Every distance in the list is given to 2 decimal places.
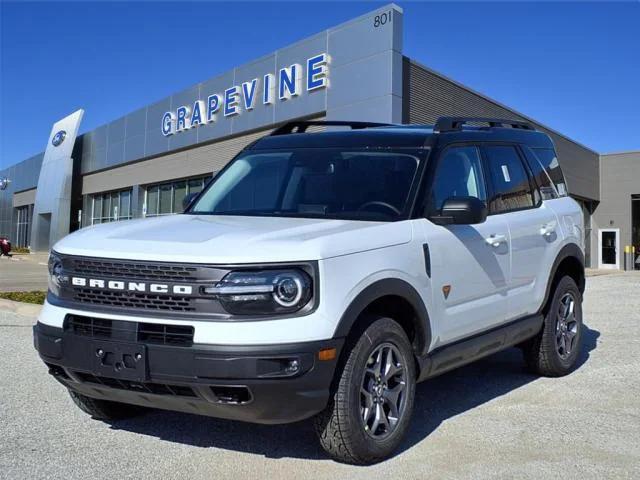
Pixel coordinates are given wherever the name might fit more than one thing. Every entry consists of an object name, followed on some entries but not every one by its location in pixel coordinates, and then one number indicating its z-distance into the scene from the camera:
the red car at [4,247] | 36.38
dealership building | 16.41
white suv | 3.20
